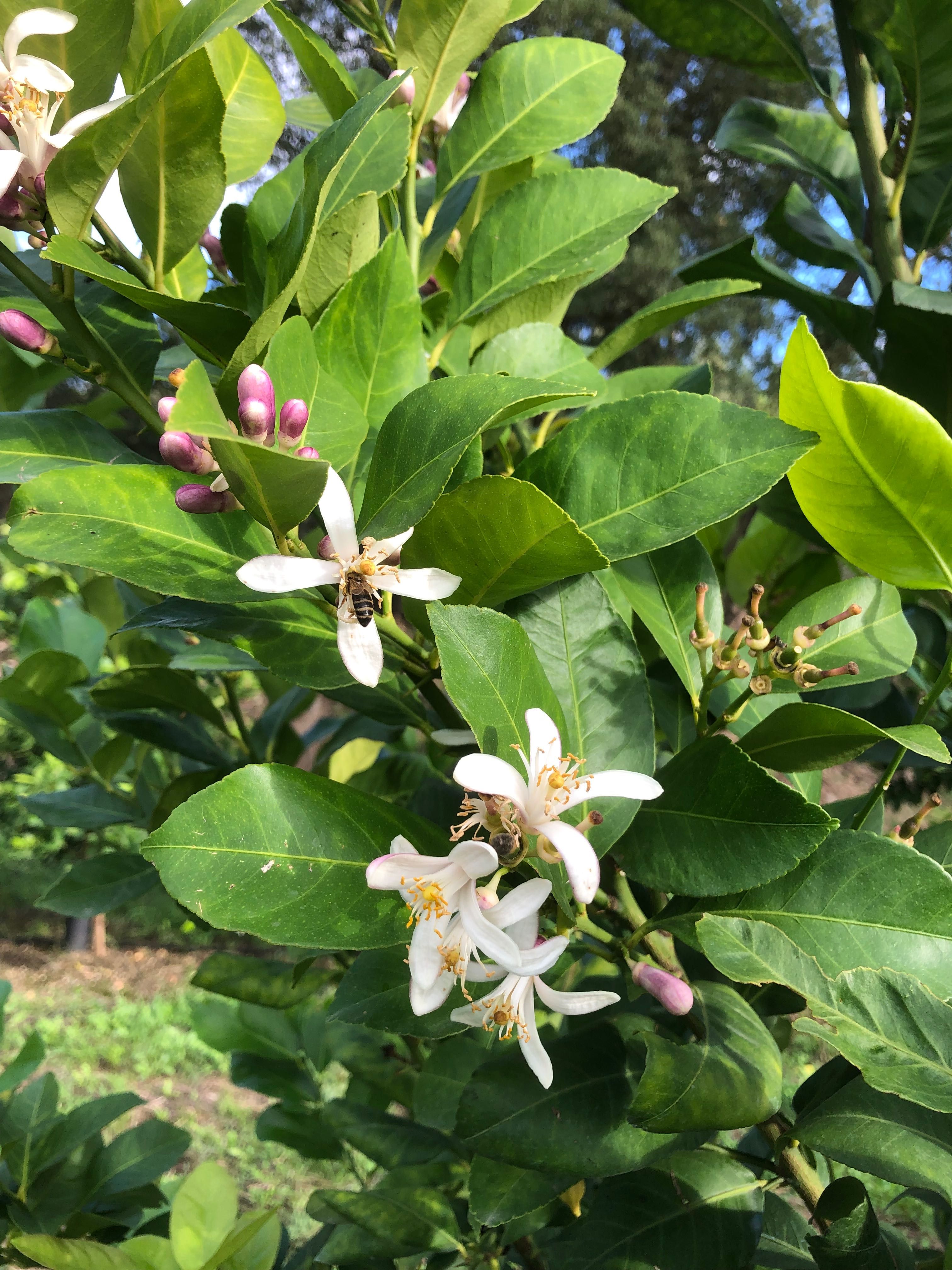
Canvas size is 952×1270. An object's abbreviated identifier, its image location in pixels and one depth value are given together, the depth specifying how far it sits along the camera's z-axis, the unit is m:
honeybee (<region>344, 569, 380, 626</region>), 0.42
